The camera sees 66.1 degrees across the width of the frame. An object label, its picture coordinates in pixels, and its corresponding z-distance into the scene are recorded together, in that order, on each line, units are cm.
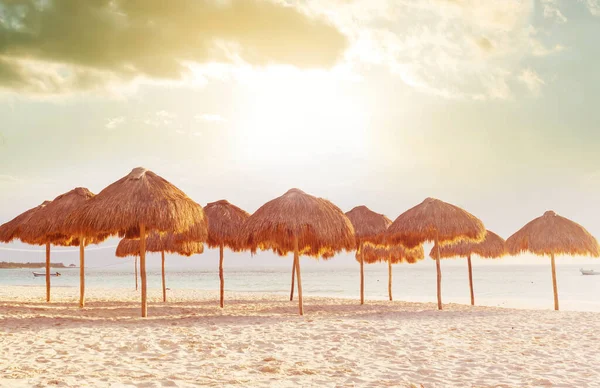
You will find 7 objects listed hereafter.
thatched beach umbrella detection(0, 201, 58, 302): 1413
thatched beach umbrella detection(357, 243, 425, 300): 1958
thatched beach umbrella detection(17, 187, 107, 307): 1222
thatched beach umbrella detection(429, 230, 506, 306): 1755
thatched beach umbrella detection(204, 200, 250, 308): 1344
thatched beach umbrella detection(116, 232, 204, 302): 1627
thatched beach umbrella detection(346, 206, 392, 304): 1511
